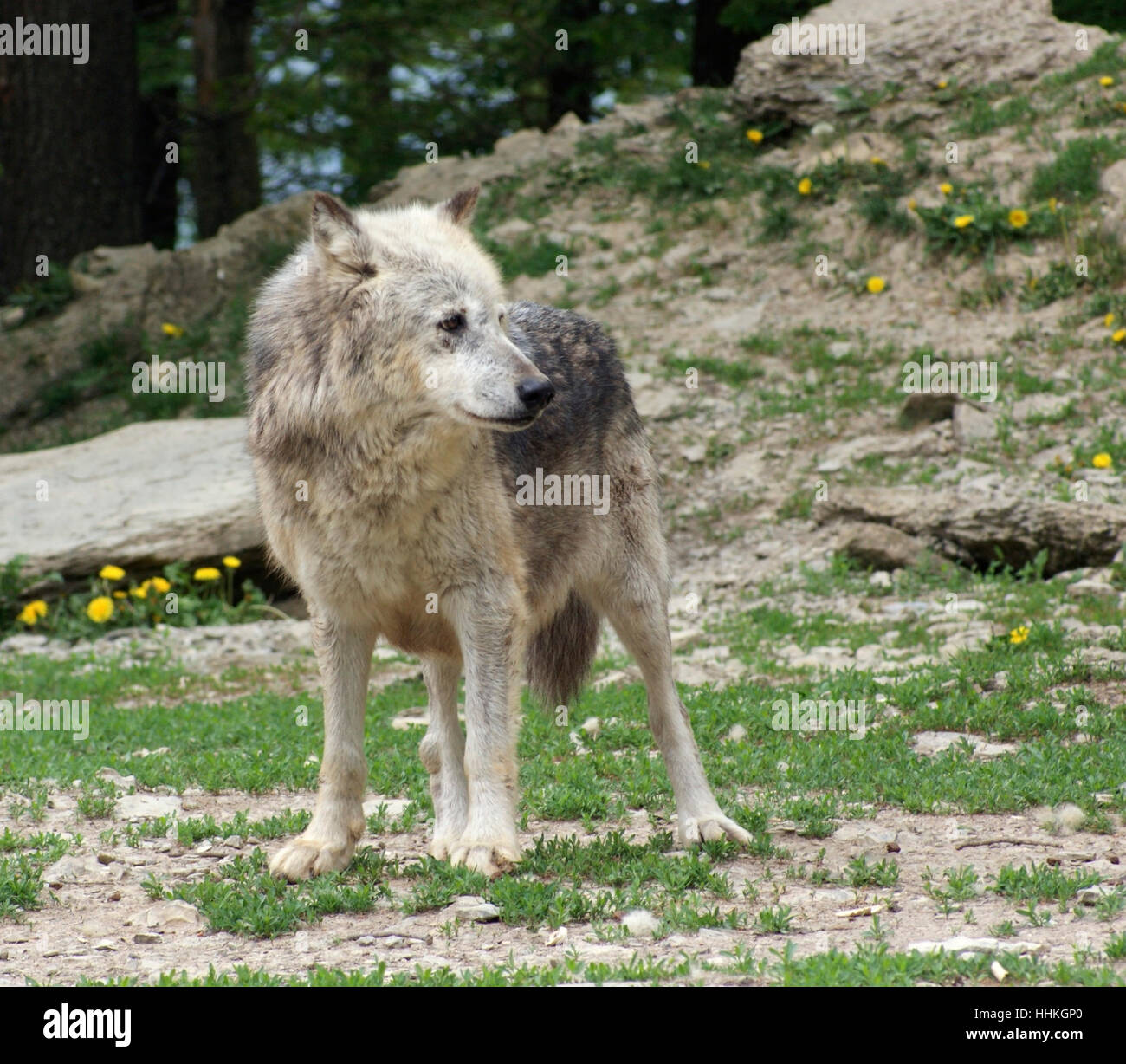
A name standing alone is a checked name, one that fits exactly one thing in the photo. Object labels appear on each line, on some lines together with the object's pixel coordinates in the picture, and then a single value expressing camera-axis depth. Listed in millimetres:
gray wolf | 4715
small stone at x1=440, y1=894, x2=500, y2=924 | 4328
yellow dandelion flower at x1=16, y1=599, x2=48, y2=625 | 9750
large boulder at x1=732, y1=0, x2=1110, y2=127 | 14109
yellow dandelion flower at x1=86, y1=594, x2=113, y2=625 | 9711
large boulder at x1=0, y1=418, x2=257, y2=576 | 10031
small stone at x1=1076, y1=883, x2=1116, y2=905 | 4219
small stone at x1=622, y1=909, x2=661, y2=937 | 4133
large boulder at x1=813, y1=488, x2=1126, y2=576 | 9023
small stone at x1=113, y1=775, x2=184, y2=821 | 5742
